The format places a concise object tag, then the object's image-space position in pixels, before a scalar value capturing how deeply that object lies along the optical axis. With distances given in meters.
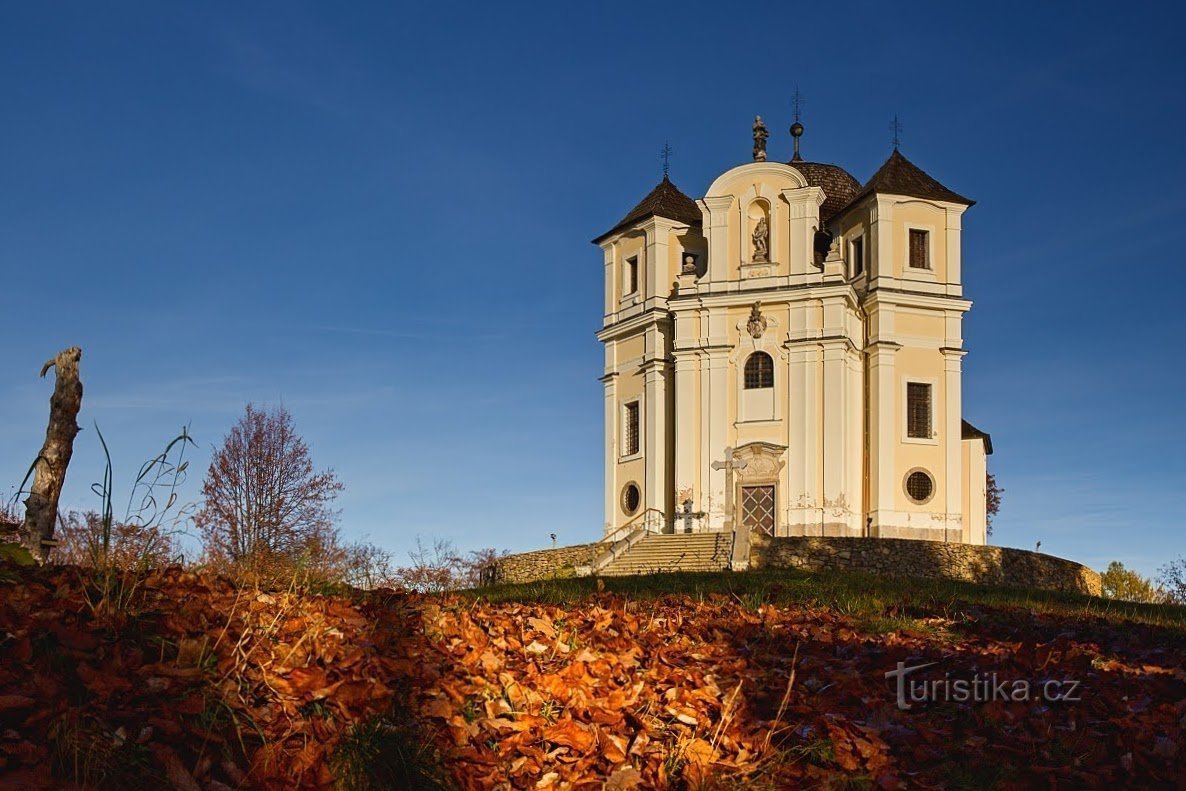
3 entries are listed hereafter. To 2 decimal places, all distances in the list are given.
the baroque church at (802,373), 34.06
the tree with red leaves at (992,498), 50.50
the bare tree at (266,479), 33.97
